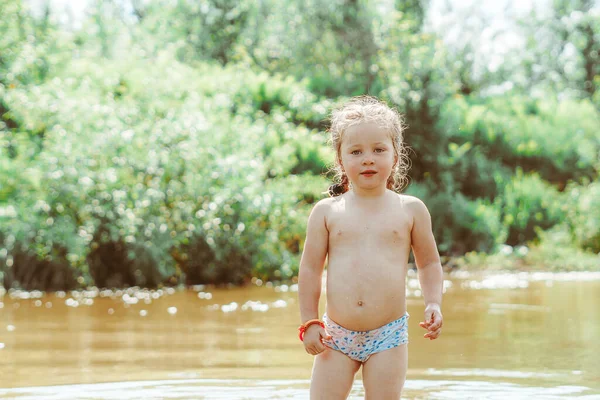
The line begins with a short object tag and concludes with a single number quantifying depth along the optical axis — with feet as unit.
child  12.29
